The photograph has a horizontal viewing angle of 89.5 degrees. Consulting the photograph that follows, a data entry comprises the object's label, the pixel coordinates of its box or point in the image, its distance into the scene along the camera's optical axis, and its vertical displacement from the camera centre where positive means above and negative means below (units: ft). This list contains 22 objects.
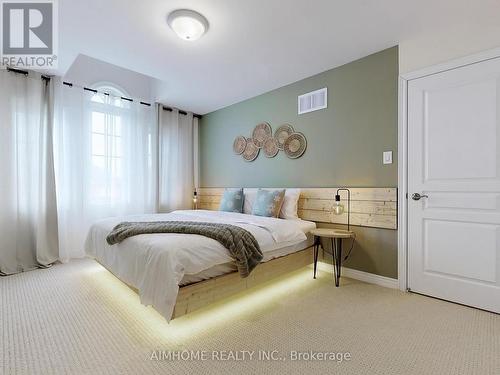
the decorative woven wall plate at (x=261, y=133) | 12.55 +2.62
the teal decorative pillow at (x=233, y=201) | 11.98 -0.78
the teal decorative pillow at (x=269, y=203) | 10.25 -0.75
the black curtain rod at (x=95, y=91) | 11.42 +4.55
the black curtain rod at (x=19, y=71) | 10.04 +4.62
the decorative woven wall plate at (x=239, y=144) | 13.85 +2.27
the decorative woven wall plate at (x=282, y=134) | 11.65 +2.42
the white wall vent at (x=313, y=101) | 10.41 +3.60
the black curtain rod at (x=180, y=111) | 14.98 +4.56
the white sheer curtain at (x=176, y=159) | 14.93 +1.60
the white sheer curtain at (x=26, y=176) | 9.85 +0.37
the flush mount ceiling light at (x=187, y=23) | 6.95 +4.60
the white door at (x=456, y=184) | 6.84 +0.02
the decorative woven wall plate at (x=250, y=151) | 13.20 +1.80
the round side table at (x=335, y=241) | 8.49 -2.09
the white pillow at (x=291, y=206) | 10.50 -0.89
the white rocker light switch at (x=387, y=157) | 8.60 +0.95
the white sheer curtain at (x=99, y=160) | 11.41 +1.22
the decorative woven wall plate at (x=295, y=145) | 11.09 +1.78
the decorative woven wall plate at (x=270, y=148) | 12.22 +1.83
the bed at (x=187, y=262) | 5.58 -2.04
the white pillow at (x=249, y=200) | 12.09 -0.75
